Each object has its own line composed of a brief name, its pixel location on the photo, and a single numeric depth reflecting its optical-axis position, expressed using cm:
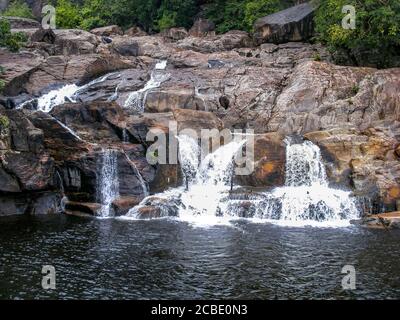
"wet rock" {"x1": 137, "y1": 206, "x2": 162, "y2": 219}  2723
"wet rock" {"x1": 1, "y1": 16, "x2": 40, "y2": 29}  5396
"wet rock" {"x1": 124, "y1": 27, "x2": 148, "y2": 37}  5656
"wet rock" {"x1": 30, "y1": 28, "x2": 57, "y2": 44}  4669
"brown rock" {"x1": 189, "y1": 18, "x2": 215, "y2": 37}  5484
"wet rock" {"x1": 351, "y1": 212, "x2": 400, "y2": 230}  2492
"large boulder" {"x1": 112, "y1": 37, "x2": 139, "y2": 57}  4791
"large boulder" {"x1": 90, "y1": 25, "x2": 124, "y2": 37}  5500
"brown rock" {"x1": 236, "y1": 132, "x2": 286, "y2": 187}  3023
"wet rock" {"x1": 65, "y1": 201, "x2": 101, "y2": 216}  2814
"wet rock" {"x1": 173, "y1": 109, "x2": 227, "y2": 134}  3272
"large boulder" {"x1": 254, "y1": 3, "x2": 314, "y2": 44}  4644
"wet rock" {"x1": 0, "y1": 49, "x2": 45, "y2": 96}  3706
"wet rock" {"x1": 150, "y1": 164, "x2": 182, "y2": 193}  3027
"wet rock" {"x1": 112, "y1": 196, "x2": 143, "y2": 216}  2810
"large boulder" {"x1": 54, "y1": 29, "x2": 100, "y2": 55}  4552
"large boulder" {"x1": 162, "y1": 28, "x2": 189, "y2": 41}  5431
